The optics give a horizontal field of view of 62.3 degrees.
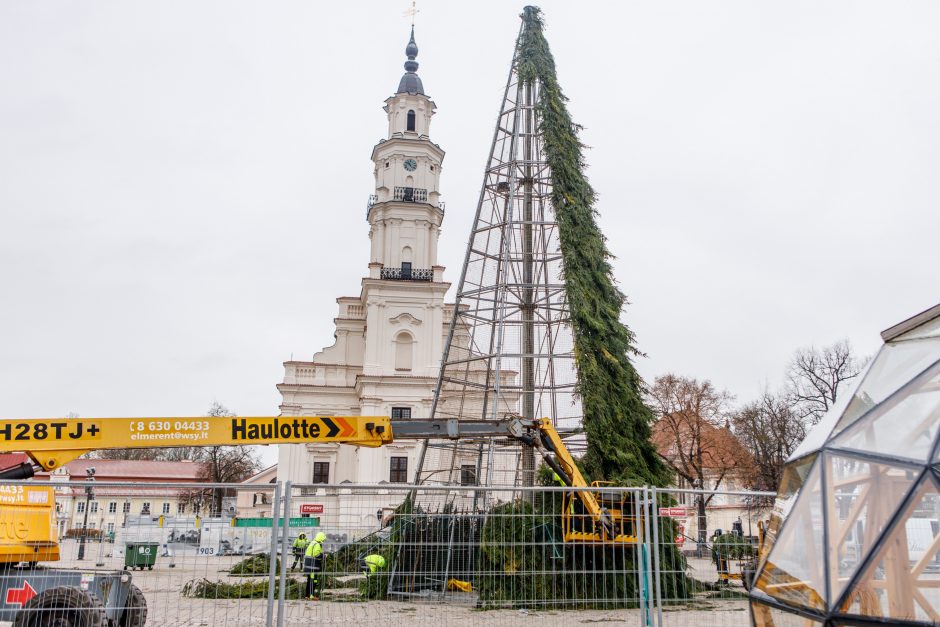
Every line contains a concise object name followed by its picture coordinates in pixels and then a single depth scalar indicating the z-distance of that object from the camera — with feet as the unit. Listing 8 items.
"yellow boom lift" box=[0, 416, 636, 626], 30.55
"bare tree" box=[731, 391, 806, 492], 123.44
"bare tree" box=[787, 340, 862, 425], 118.83
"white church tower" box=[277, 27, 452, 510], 156.25
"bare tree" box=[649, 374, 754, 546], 141.28
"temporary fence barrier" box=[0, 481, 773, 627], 27.94
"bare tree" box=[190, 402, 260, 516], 214.48
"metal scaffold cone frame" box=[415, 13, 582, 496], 61.98
